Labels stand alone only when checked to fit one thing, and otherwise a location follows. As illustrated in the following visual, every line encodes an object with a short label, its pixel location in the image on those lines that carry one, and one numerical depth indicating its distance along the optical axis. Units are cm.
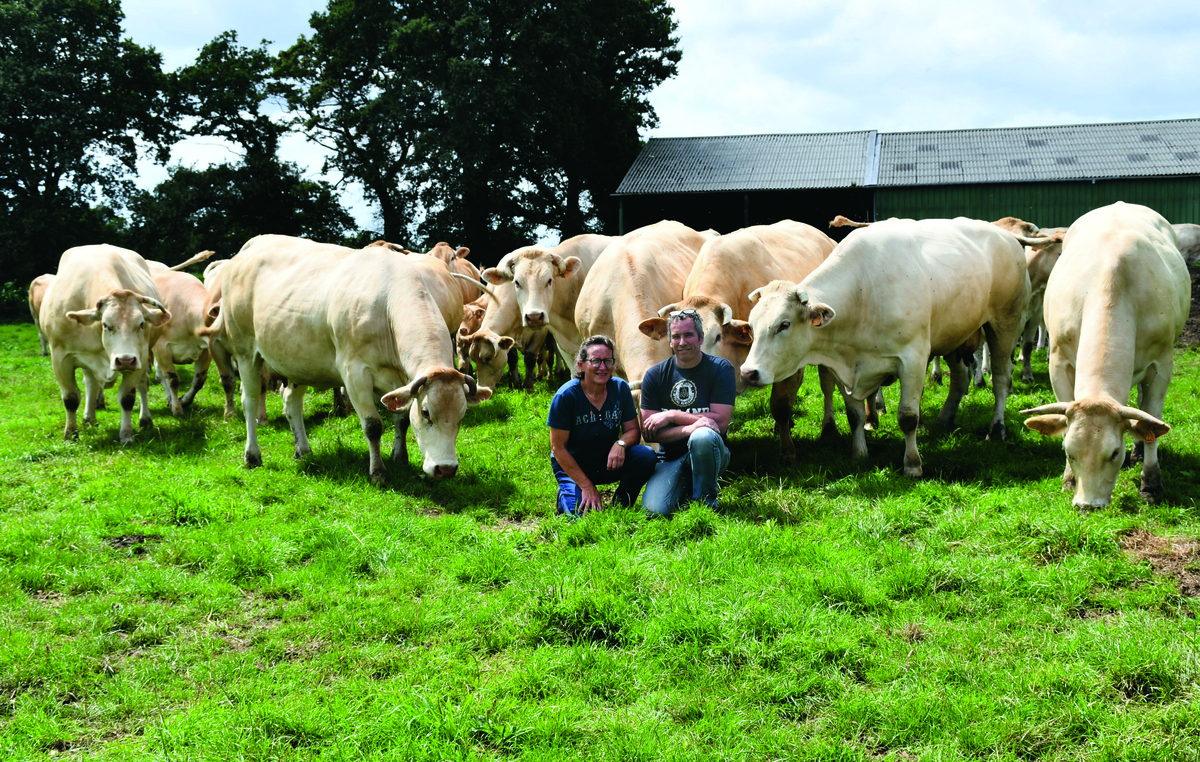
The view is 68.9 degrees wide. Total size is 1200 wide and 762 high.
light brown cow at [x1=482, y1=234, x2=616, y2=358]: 1107
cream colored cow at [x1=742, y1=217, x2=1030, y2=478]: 764
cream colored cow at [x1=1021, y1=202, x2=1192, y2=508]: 618
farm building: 2848
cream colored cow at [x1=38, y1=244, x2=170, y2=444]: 1045
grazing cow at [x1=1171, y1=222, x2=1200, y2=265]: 1705
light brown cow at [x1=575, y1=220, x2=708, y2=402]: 808
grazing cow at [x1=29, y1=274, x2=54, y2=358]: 1614
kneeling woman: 671
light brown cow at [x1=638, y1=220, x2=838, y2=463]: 790
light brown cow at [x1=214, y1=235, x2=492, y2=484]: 759
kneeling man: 662
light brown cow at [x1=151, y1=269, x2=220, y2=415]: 1261
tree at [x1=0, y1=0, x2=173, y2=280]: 3431
